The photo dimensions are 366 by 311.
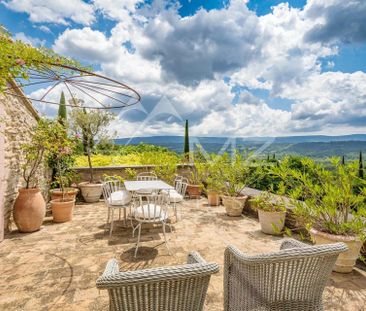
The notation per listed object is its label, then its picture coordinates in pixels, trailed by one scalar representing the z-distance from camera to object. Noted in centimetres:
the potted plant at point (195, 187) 701
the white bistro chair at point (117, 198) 400
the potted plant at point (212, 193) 596
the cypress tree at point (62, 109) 1205
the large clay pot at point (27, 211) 401
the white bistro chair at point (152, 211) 323
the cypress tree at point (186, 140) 1234
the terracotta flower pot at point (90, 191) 641
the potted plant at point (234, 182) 512
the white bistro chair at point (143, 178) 387
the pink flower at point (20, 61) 182
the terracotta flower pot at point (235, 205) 509
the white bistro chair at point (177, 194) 454
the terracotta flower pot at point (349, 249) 263
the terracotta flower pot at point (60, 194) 551
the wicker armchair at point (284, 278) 133
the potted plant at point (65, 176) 554
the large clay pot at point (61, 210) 469
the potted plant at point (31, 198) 402
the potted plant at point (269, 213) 395
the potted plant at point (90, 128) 646
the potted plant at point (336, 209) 266
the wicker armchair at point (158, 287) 104
